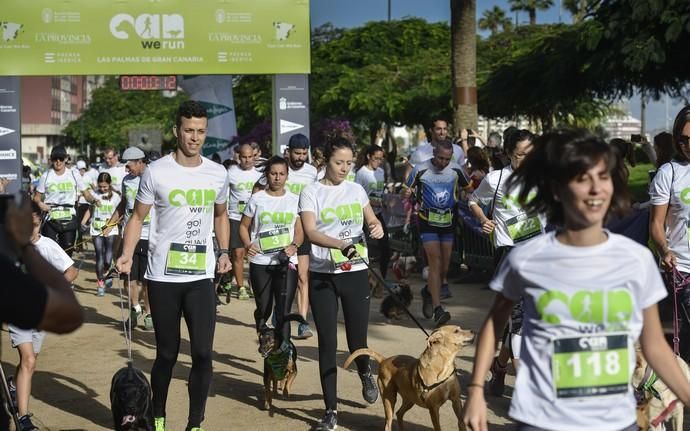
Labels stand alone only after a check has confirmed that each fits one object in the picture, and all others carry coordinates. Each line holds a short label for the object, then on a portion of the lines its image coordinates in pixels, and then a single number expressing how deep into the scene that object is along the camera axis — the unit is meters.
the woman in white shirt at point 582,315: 3.61
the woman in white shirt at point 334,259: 7.22
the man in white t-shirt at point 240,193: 13.95
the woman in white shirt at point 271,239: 9.62
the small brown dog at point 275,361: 7.86
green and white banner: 21.55
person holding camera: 2.72
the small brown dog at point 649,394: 5.64
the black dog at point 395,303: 11.34
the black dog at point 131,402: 6.34
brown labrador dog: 6.41
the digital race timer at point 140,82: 24.73
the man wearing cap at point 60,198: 15.39
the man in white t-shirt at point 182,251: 6.61
